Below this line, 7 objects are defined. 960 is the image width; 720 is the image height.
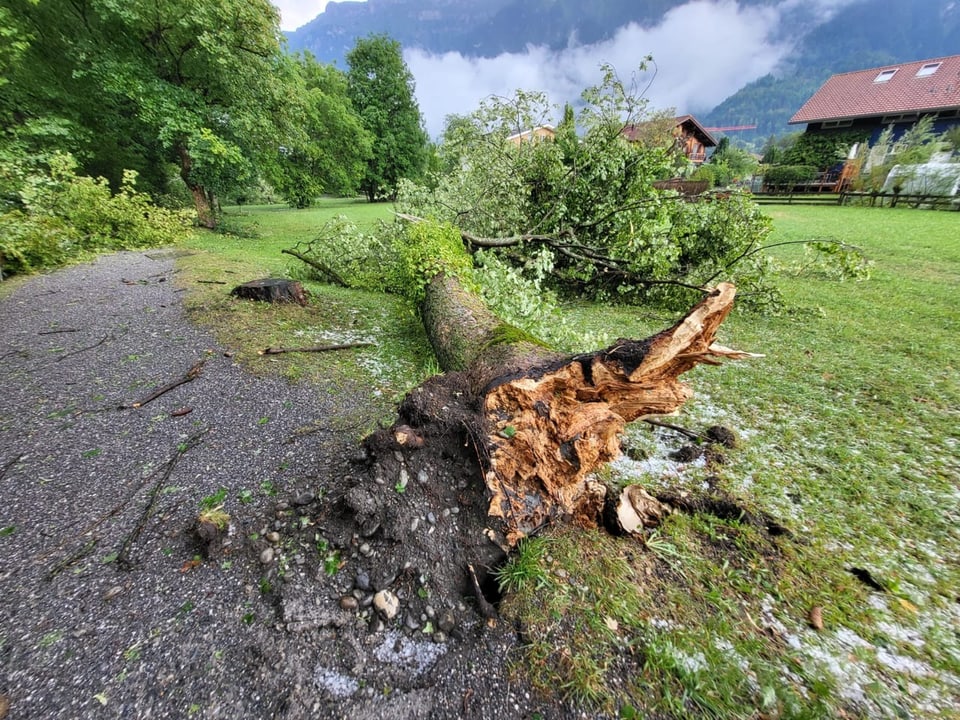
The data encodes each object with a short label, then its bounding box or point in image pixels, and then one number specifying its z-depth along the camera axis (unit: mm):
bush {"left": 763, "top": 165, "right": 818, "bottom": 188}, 25828
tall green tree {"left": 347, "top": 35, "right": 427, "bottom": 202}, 31156
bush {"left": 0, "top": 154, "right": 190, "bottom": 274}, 6594
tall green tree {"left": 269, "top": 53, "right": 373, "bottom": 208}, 12289
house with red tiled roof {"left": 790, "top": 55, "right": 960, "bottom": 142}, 25188
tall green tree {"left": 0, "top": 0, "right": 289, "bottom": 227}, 8820
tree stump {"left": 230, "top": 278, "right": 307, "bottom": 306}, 5195
